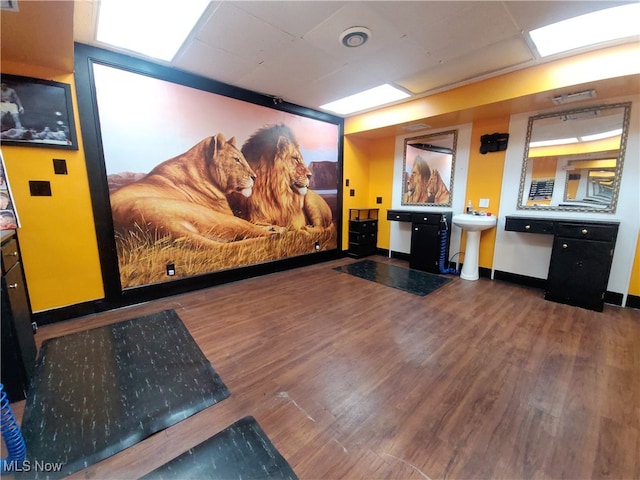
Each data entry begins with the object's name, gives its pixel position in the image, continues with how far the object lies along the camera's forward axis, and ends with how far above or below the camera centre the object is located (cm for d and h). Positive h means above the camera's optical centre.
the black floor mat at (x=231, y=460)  115 -121
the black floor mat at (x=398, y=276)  345 -115
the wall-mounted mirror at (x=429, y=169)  413 +51
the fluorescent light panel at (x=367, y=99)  344 +143
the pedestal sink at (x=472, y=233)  353 -48
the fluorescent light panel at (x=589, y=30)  194 +137
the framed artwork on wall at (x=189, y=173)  259 +30
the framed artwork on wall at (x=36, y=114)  212 +70
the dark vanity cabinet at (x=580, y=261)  268 -65
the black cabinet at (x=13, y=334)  148 -82
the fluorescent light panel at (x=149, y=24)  191 +140
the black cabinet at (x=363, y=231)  493 -63
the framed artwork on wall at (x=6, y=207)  188 -7
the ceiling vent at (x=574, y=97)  264 +107
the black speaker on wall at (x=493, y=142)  351 +78
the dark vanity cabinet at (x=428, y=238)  403 -61
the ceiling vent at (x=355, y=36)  216 +139
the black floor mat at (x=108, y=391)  129 -120
